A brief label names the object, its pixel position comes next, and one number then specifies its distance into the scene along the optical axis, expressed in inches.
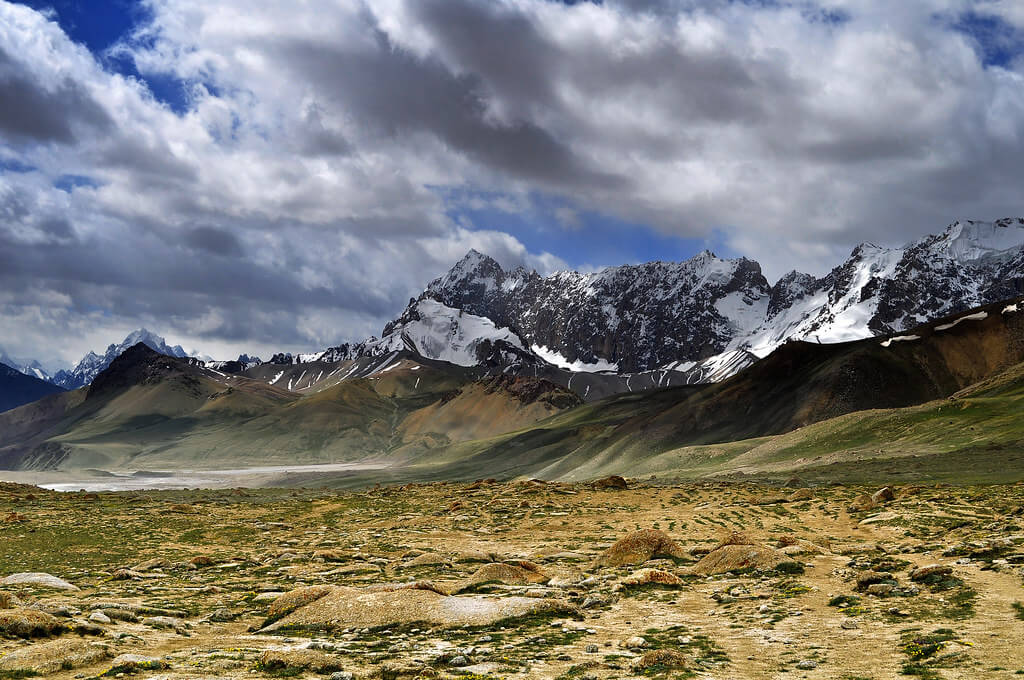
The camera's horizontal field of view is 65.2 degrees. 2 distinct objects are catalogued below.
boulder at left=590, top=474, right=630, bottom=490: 3024.1
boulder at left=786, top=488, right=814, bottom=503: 2439.7
